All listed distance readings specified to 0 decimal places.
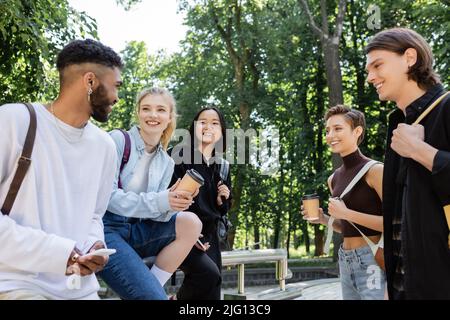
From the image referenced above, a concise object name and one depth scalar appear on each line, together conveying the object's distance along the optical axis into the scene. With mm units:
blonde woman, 2668
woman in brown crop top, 3287
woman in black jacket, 3588
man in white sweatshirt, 1991
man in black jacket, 2152
